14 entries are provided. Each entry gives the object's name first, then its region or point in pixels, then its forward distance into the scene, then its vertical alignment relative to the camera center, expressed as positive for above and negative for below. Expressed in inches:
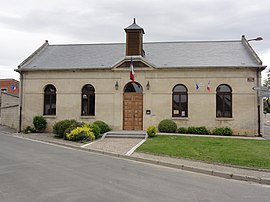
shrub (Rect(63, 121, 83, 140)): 528.9 -42.2
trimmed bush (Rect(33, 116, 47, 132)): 637.2 -40.7
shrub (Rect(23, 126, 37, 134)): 647.5 -62.4
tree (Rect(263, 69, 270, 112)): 1540.3 +85.2
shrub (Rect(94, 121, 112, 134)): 584.7 -45.1
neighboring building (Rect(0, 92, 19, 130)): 800.0 -5.2
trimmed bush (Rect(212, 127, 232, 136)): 576.9 -52.0
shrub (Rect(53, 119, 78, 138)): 551.8 -44.5
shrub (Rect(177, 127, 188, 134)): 588.8 -51.7
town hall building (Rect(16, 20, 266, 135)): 592.0 +66.3
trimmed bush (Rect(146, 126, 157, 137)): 532.1 -50.0
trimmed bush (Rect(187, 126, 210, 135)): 584.2 -50.8
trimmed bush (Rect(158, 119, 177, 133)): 583.3 -41.1
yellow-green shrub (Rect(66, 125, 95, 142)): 499.2 -57.9
